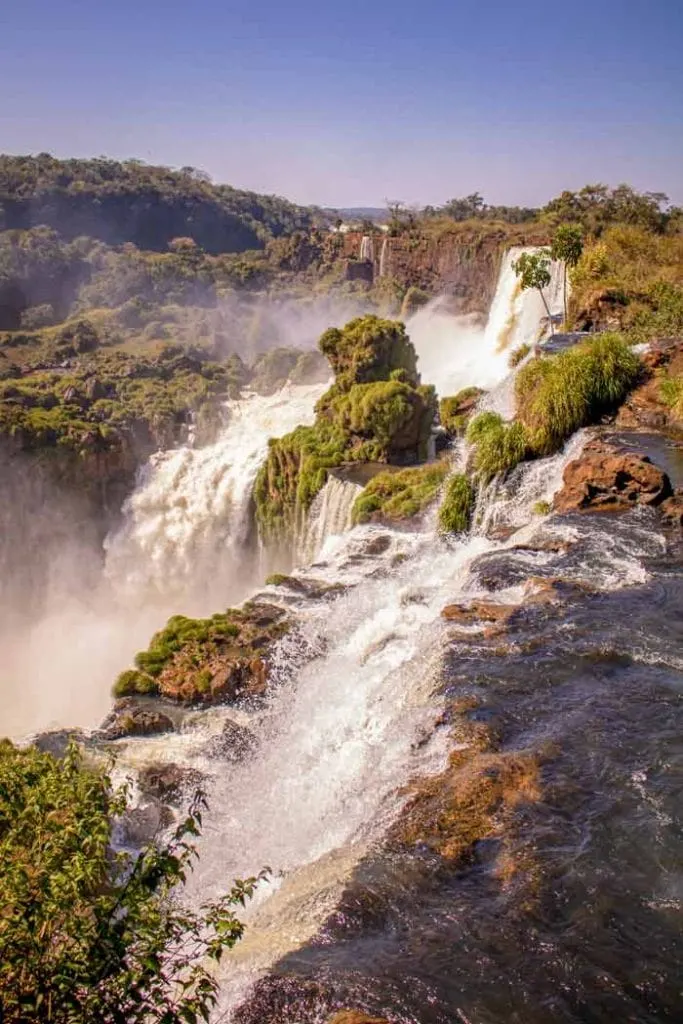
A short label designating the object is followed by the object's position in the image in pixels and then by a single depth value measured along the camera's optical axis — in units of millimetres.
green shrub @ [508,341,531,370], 29228
